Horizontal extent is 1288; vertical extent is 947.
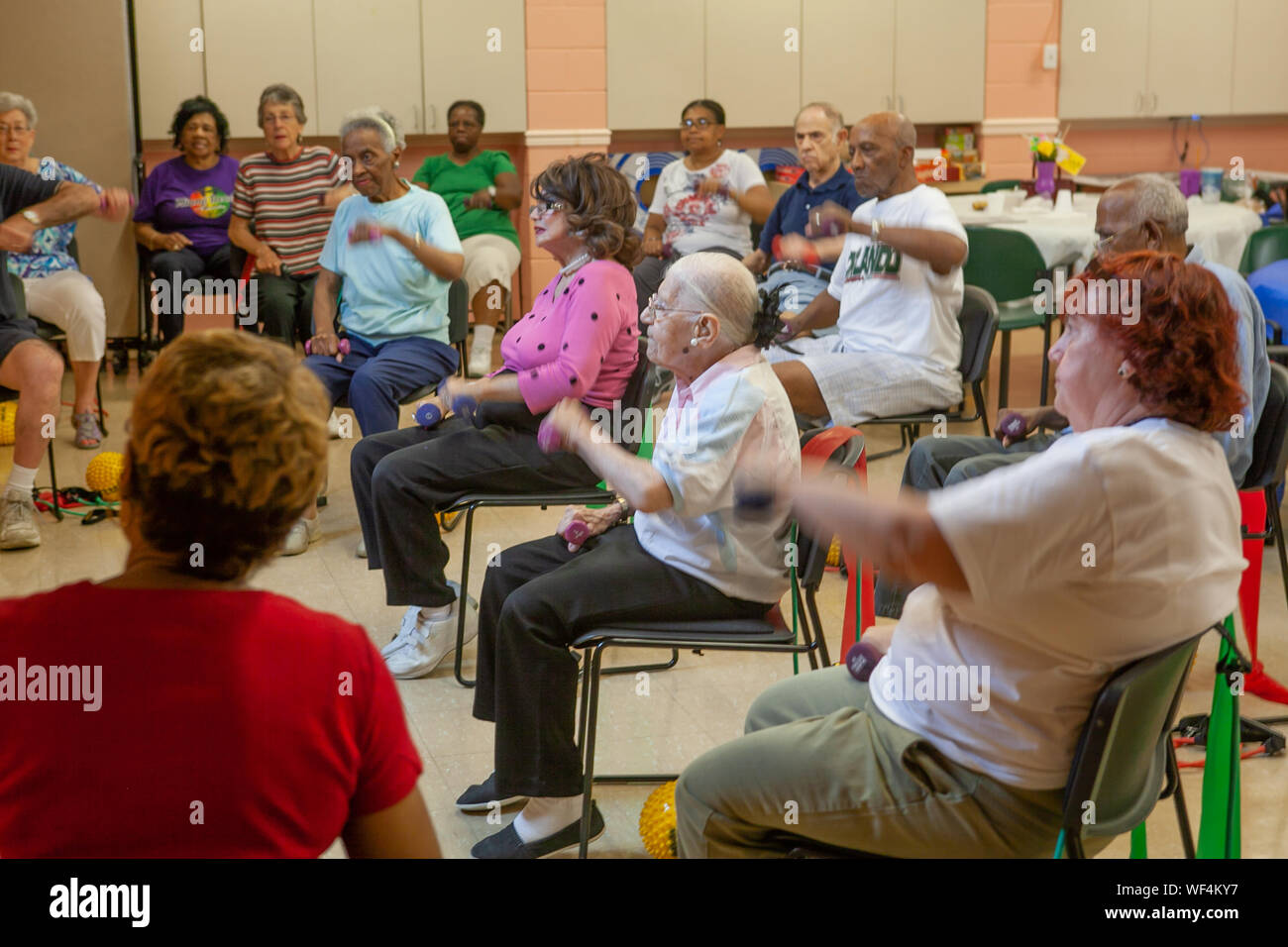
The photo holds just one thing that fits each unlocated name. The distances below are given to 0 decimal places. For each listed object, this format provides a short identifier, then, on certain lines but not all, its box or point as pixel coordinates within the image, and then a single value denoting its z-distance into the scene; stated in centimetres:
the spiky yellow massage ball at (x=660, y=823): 233
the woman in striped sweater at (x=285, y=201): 554
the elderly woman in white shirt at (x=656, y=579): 234
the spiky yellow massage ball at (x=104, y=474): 463
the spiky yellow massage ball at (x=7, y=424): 534
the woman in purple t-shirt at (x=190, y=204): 615
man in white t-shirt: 378
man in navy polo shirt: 502
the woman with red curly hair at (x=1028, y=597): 145
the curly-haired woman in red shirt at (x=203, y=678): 113
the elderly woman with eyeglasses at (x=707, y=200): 610
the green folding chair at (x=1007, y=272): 502
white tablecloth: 506
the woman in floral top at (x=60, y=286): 496
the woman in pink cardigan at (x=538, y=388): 307
